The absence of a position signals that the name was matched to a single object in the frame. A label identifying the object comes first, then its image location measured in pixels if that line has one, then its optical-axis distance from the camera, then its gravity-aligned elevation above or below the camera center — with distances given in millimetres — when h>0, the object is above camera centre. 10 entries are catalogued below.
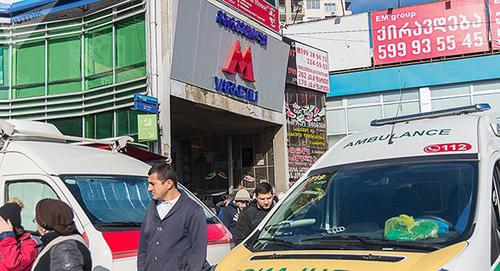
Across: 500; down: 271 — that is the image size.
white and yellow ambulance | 3168 -216
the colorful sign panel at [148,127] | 14516 +1467
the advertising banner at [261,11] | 18938 +5987
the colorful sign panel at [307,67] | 23000 +4757
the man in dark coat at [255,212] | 6250 -363
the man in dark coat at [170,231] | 4051 -349
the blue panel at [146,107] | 14023 +1950
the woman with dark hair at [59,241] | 3488 -340
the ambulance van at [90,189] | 5078 -15
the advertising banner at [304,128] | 22547 +2093
